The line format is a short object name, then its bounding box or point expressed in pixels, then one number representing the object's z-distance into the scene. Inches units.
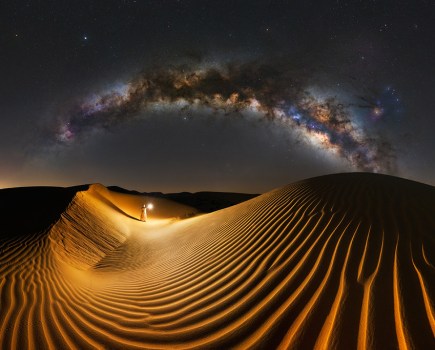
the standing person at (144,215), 714.0
